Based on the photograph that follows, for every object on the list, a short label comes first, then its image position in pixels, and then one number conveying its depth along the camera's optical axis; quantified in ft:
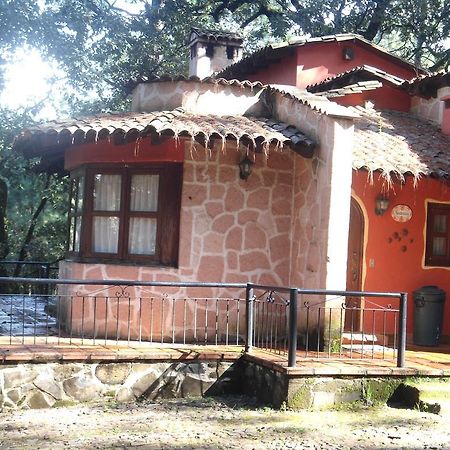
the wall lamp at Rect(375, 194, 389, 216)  34.50
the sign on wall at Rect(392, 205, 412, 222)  35.19
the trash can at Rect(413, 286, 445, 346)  33.12
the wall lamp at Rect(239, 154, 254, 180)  31.19
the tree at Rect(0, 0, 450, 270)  66.18
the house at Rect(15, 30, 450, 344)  28.96
